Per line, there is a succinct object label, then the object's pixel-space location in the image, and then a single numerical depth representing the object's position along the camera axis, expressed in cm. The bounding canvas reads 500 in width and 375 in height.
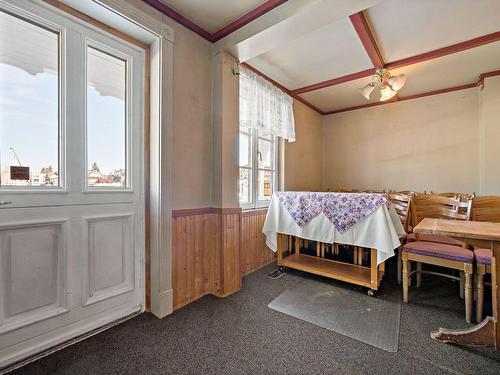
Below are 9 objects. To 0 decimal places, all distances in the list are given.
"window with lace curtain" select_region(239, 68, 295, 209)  274
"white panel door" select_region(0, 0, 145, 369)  138
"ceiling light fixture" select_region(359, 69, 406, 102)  249
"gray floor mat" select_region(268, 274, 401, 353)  167
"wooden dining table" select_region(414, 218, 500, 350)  134
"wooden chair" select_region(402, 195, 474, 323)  180
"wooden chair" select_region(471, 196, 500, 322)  176
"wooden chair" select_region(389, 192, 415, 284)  242
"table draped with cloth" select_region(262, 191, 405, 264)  210
